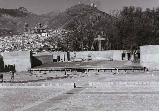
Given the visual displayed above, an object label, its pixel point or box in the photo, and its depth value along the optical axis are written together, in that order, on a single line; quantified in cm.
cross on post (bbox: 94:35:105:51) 5998
